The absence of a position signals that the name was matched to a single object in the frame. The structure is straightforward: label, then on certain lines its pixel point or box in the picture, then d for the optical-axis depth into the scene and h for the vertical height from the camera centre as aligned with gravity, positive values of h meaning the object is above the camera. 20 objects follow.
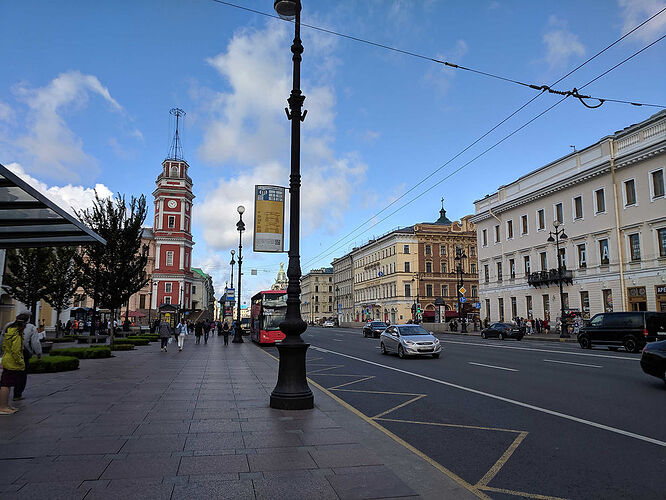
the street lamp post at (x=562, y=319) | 35.49 -0.64
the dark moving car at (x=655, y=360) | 10.88 -1.13
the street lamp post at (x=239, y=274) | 33.72 +2.90
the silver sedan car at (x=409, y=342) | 19.27 -1.24
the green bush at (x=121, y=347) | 24.21 -1.68
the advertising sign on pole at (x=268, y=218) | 10.02 +1.98
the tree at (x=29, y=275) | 27.03 +2.23
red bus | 31.66 -0.08
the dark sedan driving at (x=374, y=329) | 42.43 -1.47
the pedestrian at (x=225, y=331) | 31.56 -1.17
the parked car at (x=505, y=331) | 38.31 -1.61
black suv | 21.83 -0.91
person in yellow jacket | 8.09 -0.81
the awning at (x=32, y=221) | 7.98 +1.89
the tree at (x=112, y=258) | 23.72 +2.78
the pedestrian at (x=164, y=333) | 25.09 -1.02
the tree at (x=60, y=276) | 28.26 +2.31
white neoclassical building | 35.03 +6.98
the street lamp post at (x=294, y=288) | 8.61 +0.46
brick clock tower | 74.75 +12.62
